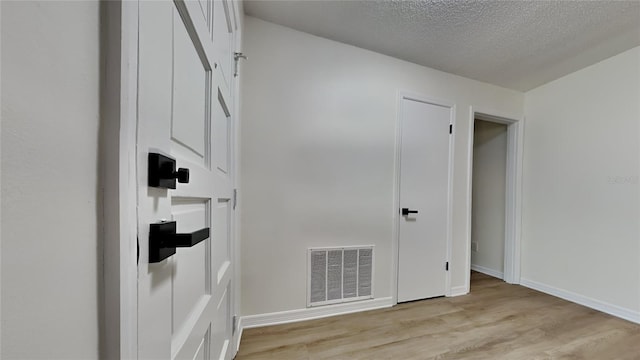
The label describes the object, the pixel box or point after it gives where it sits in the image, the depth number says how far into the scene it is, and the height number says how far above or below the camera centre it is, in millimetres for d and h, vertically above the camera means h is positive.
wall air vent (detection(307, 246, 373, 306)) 2059 -836
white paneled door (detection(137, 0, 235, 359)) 363 -7
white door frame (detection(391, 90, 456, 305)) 2326 -99
